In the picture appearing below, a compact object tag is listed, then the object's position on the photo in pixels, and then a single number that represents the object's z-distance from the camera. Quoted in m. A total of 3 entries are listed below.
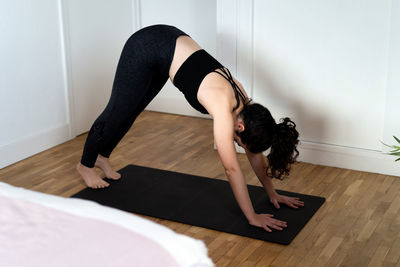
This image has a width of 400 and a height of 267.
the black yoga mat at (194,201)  2.63
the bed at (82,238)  1.30
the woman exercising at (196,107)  2.49
